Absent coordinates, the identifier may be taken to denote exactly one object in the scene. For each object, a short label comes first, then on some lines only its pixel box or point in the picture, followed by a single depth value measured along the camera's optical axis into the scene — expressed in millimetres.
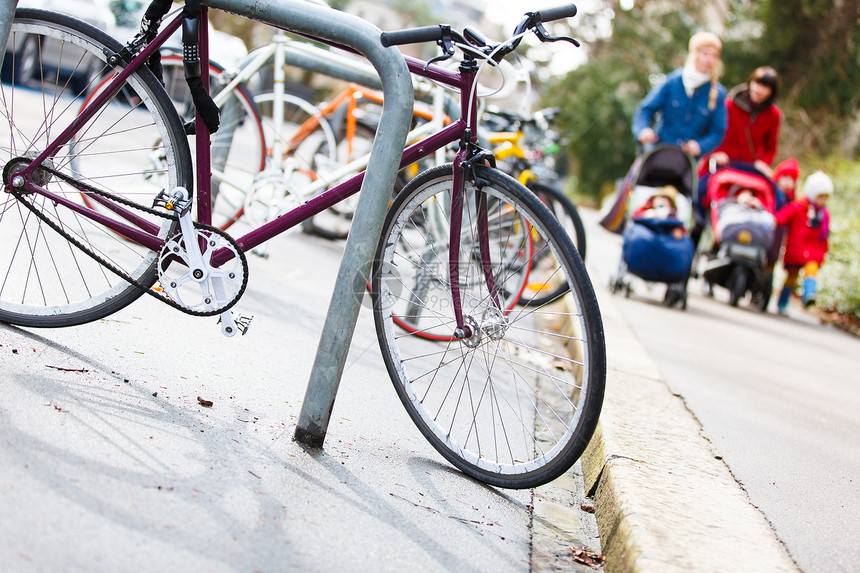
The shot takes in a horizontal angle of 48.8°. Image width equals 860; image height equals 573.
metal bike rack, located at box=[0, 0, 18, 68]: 2906
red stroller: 8445
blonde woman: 8094
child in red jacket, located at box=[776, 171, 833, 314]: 9648
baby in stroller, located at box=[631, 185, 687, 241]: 7777
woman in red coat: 9047
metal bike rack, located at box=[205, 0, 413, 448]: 2699
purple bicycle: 2775
